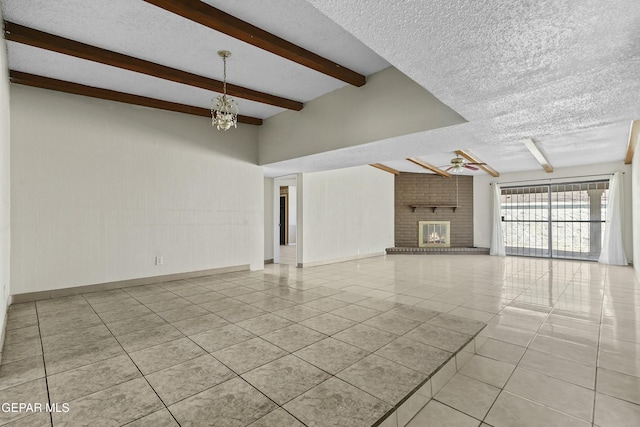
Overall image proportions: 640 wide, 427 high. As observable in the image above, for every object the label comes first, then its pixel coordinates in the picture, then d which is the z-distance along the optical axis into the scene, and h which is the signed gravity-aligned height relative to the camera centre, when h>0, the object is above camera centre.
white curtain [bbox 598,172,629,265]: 7.39 -0.34
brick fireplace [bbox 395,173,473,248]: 10.14 +0.18
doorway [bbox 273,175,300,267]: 12.05 -0.24
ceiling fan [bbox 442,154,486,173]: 6.86 +1.15
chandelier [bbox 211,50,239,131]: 3.34 +1.16
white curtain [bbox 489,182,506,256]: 9.34 -0.56
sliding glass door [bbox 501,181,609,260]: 8.20 -0.20
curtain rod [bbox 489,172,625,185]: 7.80 +0.96
